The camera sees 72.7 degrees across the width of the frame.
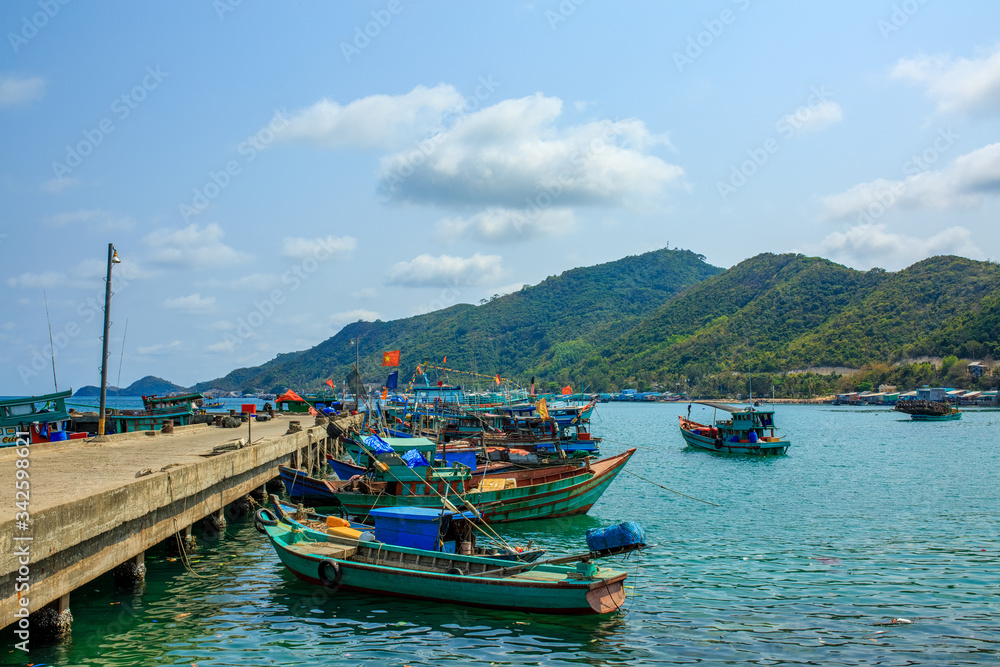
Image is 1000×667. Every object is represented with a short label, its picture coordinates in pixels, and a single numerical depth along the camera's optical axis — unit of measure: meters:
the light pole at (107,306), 26.98
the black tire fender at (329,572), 14.92
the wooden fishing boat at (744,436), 48.59
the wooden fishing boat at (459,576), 13.31
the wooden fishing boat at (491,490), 22.33
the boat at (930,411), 83.94
